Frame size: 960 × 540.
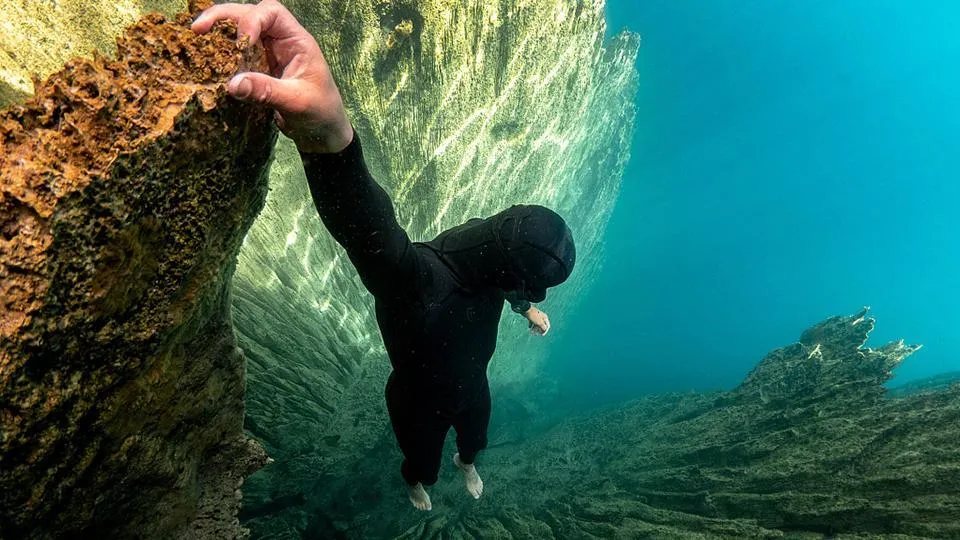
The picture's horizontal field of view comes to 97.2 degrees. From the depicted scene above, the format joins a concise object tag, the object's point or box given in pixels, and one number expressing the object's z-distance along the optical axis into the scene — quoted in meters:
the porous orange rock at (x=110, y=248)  0.67
